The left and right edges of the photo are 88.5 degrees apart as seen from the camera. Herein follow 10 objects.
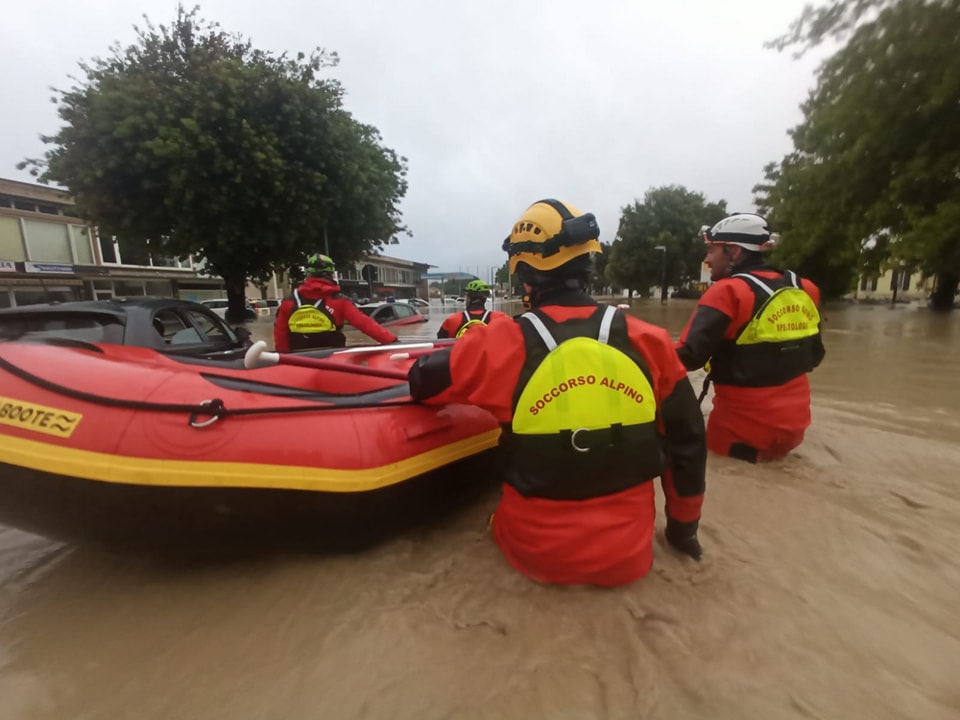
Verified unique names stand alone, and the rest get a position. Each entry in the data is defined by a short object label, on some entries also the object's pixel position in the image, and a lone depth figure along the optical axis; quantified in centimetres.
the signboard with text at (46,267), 2412
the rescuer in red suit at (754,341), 281
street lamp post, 3641
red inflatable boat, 174
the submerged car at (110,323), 299
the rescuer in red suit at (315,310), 476
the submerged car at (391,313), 1258
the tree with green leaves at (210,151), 977
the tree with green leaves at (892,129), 898
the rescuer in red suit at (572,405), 159
